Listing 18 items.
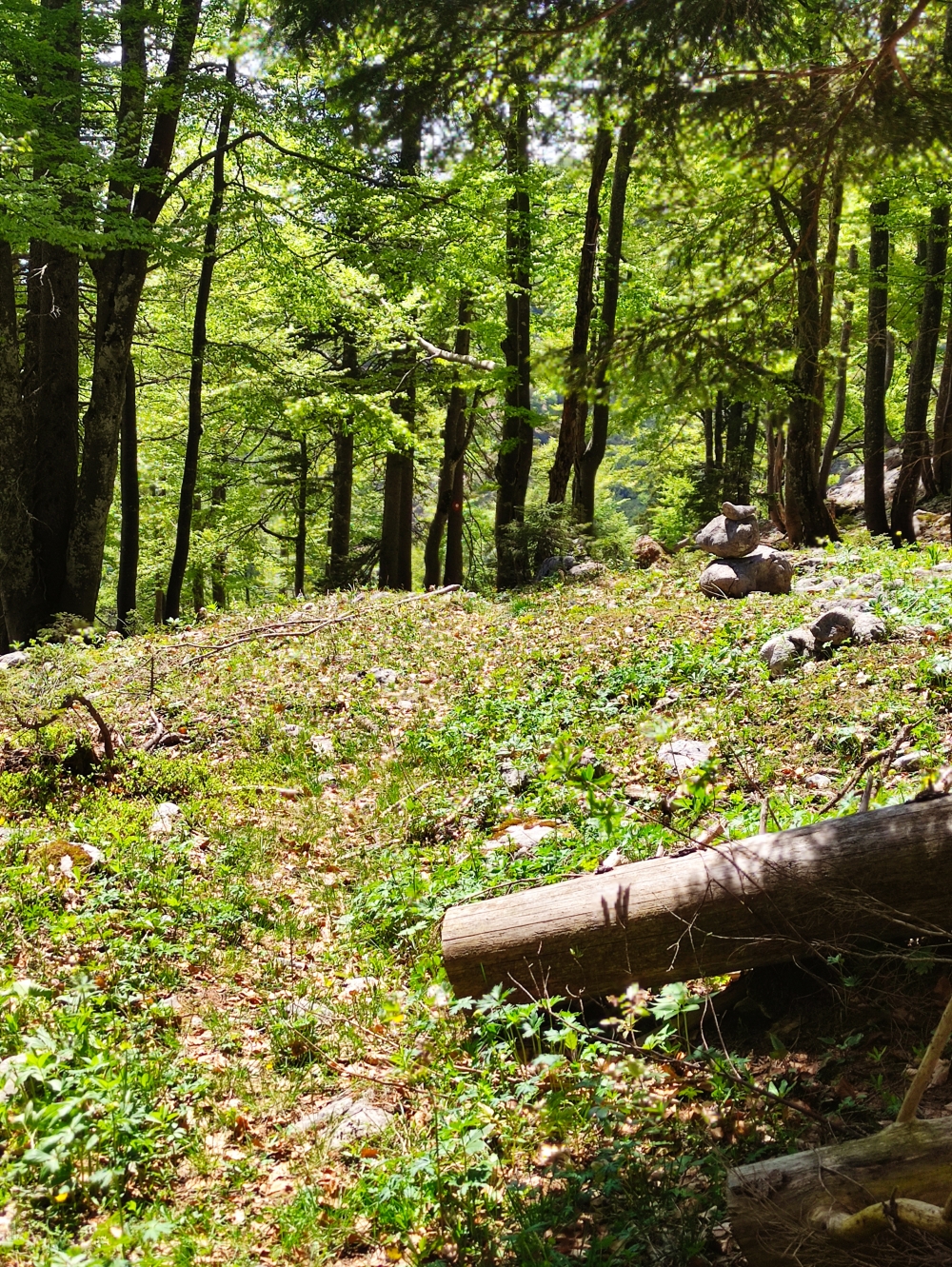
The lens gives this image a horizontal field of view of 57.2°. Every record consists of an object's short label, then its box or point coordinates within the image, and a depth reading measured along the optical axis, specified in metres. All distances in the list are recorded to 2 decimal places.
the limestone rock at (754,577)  10.59
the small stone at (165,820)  6.10
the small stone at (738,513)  11.27
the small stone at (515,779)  6.52
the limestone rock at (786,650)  7.52
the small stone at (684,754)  6.14
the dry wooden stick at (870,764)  4.54
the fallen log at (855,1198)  2.34
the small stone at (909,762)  5.18
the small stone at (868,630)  7.50
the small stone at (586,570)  14.03
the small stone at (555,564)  14.74
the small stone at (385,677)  9.42
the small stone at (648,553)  14.94
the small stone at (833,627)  7.61
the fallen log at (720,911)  3.53
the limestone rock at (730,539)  11.02
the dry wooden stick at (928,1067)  2.46
